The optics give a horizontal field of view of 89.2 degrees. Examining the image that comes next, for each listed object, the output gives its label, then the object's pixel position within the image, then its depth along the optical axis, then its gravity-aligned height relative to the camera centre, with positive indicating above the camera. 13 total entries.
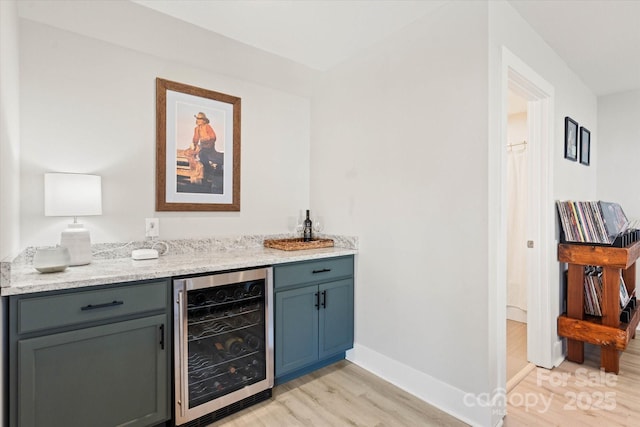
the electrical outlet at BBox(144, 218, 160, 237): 2.26 -0.12
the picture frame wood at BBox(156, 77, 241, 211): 2.33 +0.48
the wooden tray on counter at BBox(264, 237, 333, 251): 2.58 -0.28
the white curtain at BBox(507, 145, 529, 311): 3.63 -0.19
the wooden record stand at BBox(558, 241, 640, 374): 2.38 -0.77
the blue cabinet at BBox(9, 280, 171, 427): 1.38 -0.69
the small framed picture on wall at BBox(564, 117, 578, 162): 2.79 +0.65
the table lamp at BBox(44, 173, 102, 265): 1.75 +0.05
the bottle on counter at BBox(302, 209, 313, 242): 3.01 -0.18
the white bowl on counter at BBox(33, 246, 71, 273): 1.56 -0.24
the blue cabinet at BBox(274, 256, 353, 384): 2.22 -0.77
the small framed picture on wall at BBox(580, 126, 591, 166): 3.14 +0.65
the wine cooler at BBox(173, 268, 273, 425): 1.78 -0.80
